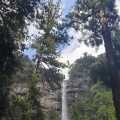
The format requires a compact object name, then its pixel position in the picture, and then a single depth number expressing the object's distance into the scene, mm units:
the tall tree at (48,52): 19500
